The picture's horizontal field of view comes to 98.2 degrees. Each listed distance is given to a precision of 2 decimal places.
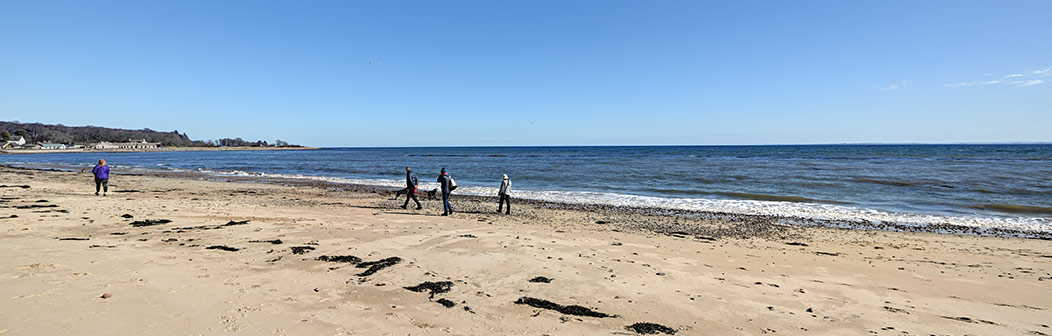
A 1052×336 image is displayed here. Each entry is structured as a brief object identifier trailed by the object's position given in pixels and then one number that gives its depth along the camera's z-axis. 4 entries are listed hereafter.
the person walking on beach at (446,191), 13.62
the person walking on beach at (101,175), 17.02
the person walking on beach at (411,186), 14.45
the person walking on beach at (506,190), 14.12
